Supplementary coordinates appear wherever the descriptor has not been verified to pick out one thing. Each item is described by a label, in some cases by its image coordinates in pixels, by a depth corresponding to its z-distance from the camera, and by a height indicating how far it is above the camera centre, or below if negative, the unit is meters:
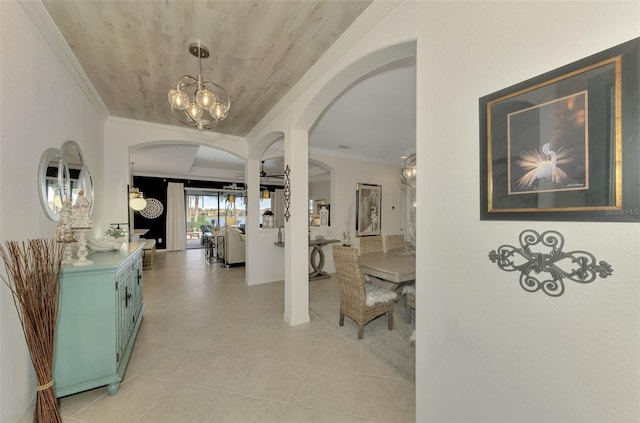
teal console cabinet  1.75 -0.86
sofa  6.46 -0.95
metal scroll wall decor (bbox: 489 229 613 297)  0.88 -0.21
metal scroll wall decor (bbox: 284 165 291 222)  3.21 +0.22
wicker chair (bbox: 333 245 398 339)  2.68 -0.95
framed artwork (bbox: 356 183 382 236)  6.09 +0.02
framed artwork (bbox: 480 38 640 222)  0.78 +0.24
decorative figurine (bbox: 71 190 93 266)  1.88 -0.08
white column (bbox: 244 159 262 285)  4.77 -0.25
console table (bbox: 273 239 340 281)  5.25 -1.04
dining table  2.69 -0.66
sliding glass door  10.31 -0.02
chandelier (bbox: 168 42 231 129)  1.97 +0.88
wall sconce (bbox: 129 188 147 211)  5.96 +0.24
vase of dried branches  1.46 -0.56
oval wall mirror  1.94 +0.31
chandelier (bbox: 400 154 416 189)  3.45 +0.54
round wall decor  9.02 +0.07
